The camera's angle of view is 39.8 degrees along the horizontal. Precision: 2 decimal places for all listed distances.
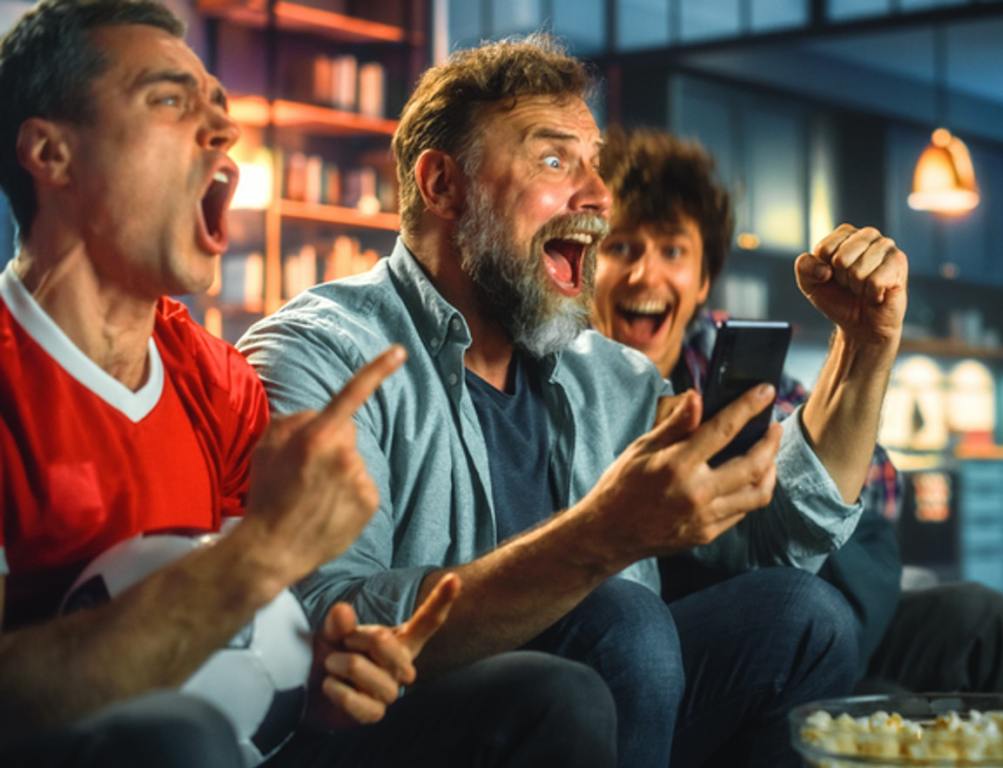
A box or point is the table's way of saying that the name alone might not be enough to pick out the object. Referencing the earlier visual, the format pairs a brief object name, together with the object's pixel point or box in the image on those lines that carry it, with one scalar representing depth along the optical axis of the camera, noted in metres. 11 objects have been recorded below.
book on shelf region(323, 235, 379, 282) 5.61
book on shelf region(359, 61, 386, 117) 5.84
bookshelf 5.48
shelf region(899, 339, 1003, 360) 7.83
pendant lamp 6.30
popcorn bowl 1.14
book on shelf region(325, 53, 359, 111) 5.75
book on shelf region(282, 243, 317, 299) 5.54
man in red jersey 1.06
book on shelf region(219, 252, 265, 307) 5.45
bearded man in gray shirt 1.35
